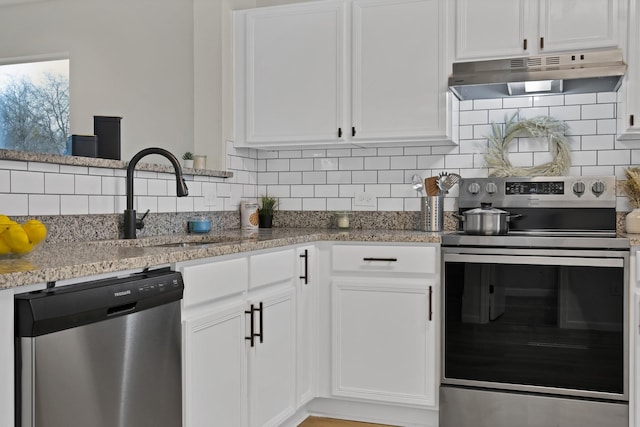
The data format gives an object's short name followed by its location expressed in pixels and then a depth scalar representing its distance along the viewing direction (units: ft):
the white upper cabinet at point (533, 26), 9.80
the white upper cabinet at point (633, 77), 9.59
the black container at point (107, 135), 9.00
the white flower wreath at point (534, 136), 10.78
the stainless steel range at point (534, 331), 8.91
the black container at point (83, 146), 8.46
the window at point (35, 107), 15.35
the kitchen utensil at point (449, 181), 11.21
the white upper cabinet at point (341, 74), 10.68
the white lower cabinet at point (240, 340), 6.79
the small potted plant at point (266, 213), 12.48
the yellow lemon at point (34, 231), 5.64
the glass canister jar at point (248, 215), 11.90
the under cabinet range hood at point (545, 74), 9.42
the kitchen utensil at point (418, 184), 11.73
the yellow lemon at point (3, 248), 5.31
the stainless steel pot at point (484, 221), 9.98
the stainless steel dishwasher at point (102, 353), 4.50
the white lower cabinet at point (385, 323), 9.68
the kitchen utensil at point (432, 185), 11.36
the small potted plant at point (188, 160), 11.18
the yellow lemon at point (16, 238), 5.30
